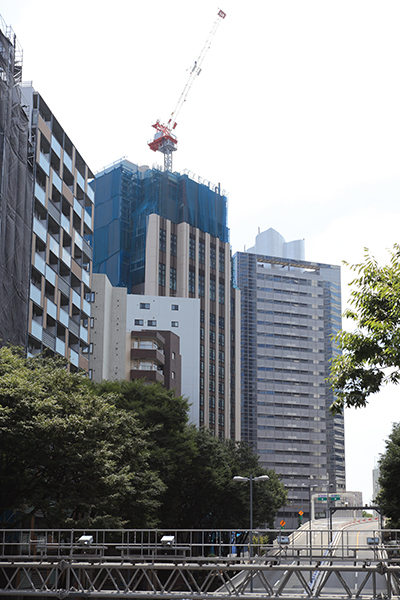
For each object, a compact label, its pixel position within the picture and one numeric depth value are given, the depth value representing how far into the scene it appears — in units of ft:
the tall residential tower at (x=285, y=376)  603.67
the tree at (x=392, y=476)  179.93
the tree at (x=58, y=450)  109.81
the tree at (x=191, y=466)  185.78
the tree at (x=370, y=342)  44.88
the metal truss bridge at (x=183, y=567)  78.28
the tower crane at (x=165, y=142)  595.51
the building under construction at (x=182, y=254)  458.50
